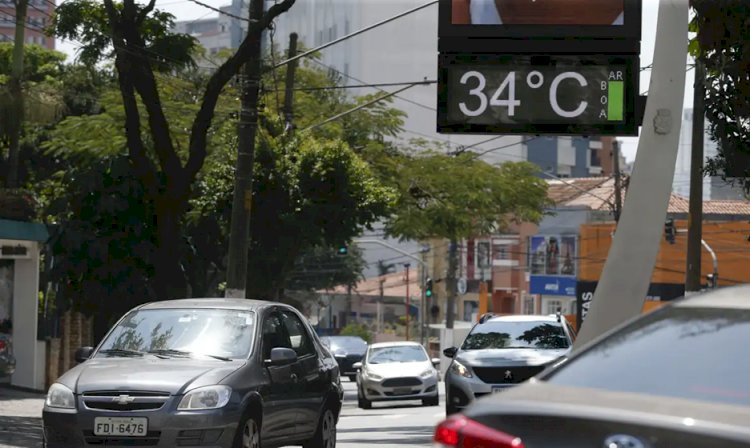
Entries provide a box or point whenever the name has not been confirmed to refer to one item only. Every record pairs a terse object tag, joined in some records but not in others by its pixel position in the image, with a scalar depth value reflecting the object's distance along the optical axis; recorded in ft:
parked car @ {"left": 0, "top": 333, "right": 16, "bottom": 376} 87.61
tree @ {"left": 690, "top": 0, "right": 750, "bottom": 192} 50.52
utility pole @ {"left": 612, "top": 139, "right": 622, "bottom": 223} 142.27
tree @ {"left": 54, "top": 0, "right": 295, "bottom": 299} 77.00
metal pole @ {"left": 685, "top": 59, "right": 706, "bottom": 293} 89.30
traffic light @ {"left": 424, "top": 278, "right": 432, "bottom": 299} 202.94
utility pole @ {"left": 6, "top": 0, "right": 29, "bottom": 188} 104.13
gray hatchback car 37.32
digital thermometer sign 45.85
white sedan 104.68
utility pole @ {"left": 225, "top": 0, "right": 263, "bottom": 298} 72.90
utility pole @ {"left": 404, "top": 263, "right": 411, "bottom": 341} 255.74
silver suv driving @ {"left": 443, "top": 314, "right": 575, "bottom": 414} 61.67
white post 39.68
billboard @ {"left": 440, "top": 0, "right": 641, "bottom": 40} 46.03
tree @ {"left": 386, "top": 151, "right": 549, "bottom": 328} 132.87
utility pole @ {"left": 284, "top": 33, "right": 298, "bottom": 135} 116.98
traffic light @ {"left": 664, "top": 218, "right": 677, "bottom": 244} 171.92
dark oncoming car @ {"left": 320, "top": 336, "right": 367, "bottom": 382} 155.74
